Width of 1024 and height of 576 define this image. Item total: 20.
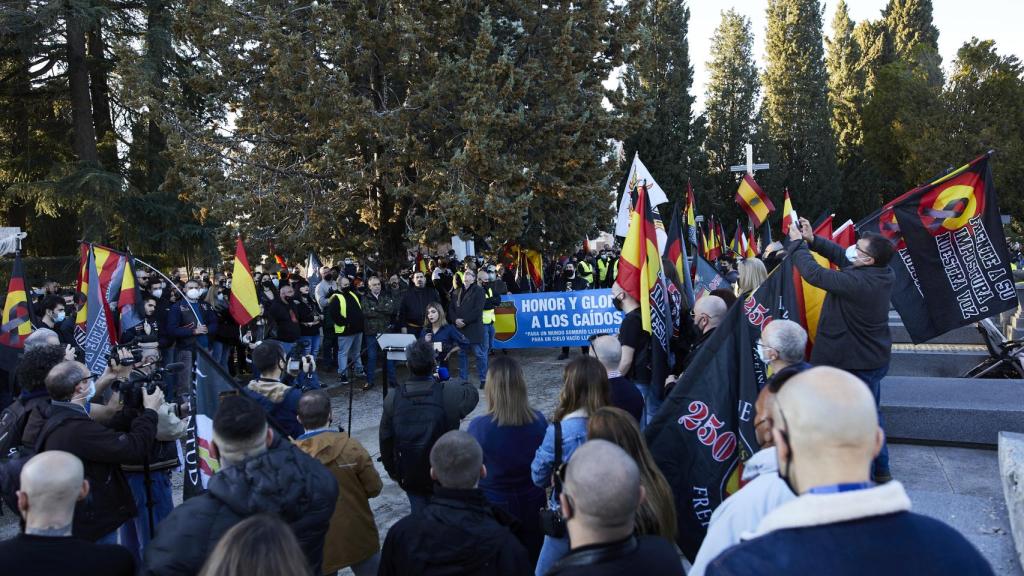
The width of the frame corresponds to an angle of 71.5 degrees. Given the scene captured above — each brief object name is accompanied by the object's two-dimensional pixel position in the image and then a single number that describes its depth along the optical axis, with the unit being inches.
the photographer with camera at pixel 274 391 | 182.6
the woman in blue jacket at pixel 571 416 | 150.2
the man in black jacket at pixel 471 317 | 442.9
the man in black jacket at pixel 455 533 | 117.2
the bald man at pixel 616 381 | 183.0
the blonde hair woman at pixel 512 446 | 161.6
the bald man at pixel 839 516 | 60.6
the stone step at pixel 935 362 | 406.3
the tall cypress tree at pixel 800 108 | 1675.7
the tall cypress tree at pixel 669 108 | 1400.1
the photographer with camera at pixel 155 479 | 176.1
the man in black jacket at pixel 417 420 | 173.2
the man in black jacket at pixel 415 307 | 451.8
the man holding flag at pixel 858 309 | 209.9
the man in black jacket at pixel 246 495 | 106.0
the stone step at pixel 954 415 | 259.0
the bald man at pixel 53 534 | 99.9
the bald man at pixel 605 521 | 86.7
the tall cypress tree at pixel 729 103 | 1644.1
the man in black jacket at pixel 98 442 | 151.1
